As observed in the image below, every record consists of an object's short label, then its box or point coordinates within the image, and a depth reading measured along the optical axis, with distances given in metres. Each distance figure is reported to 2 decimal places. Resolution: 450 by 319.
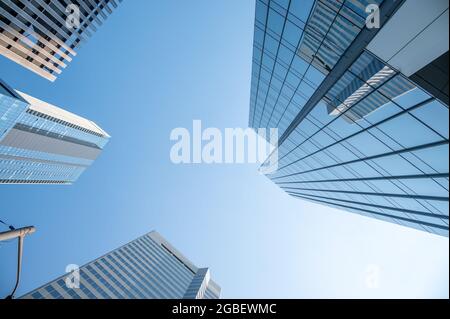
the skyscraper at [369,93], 8.09
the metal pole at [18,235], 7.23
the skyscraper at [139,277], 85.19
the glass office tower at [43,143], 134.50
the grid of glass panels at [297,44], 12.58
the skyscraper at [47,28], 59.88
